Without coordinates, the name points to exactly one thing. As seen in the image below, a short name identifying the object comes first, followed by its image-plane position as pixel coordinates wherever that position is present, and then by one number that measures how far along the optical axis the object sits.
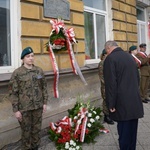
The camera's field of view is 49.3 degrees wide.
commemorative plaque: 3.36
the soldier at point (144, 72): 4.87
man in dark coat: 2.11
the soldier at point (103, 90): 3.55
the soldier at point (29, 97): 2.33
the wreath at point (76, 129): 2.67
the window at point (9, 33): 2.98
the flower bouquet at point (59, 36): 3.36
